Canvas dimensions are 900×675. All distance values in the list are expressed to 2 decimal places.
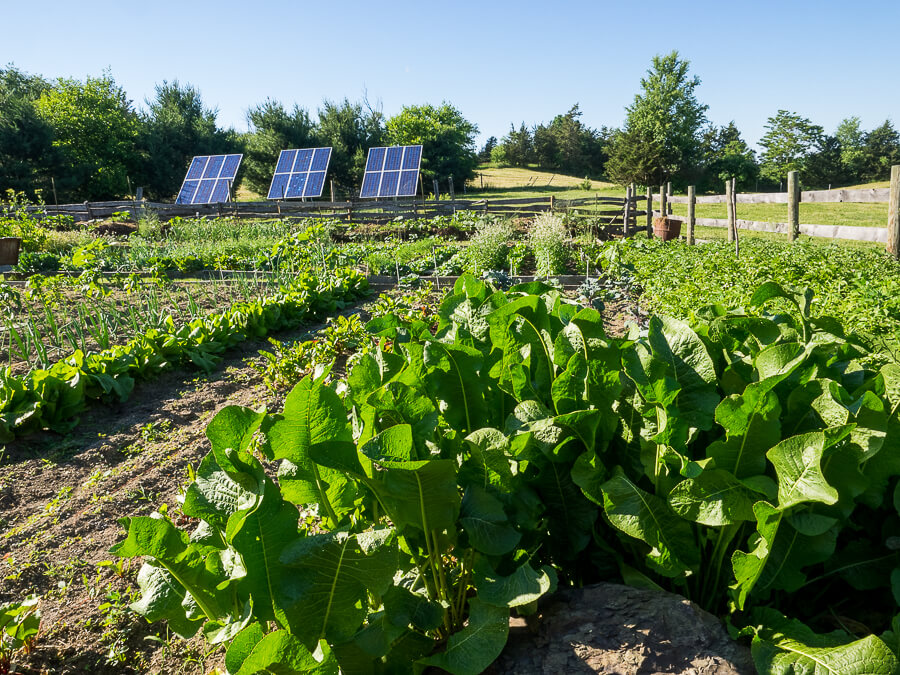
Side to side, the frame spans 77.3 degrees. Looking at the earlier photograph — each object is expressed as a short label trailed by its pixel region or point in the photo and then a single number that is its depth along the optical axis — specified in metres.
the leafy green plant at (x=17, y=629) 1.57
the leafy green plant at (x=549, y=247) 8.63
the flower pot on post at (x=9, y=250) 9.81
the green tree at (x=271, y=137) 33.00
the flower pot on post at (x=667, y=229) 12.80
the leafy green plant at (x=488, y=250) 9.12
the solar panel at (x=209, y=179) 22.48
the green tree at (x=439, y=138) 36.44
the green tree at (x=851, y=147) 47.16
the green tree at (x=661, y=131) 40.25
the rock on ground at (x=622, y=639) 0.91
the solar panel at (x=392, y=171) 22.80
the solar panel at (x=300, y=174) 23.75
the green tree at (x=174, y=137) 31.27
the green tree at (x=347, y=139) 33.66
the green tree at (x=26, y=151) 25.33
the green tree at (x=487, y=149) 62.97
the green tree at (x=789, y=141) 48.75
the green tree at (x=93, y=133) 28.72
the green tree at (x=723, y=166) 43.31
